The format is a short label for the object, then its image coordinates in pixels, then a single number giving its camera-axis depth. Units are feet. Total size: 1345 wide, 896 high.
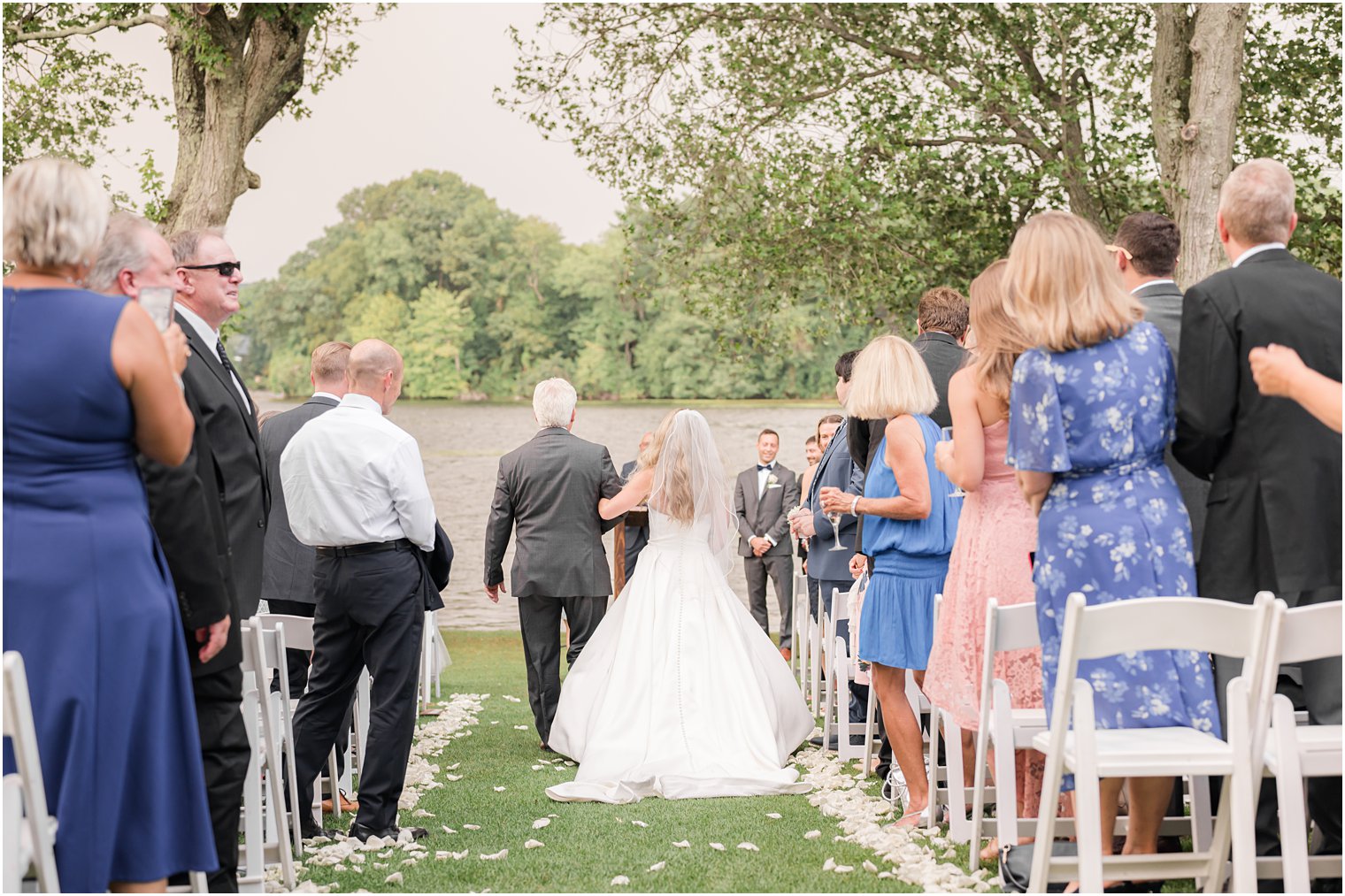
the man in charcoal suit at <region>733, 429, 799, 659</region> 44.01
